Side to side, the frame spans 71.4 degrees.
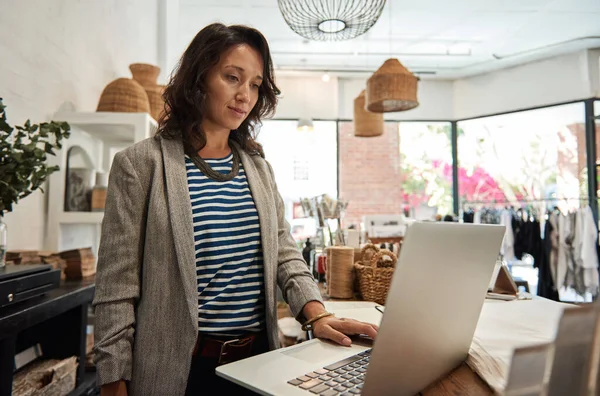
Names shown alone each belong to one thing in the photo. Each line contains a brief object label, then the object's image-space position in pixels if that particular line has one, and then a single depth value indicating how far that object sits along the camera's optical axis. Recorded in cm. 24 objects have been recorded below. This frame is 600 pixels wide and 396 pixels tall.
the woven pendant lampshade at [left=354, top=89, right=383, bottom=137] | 480
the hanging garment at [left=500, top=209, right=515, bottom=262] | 538
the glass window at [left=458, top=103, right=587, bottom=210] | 593
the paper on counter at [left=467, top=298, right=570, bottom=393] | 70
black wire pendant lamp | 278
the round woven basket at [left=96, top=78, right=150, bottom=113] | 219
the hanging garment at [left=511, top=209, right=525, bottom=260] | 531
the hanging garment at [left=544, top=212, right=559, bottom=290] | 507
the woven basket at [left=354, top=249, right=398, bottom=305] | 147
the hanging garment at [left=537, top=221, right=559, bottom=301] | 509
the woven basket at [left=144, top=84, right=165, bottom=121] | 265
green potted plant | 121
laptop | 54
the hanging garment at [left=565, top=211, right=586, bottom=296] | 491
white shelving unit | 206
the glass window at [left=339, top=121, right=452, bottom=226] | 692
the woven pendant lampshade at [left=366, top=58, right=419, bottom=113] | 333
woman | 95
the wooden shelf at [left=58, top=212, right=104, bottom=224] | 207
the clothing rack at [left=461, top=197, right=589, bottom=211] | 601
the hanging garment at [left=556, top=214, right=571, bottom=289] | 500
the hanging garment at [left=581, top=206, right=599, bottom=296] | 480
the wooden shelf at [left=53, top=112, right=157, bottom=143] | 211
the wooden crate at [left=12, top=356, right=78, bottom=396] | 136
